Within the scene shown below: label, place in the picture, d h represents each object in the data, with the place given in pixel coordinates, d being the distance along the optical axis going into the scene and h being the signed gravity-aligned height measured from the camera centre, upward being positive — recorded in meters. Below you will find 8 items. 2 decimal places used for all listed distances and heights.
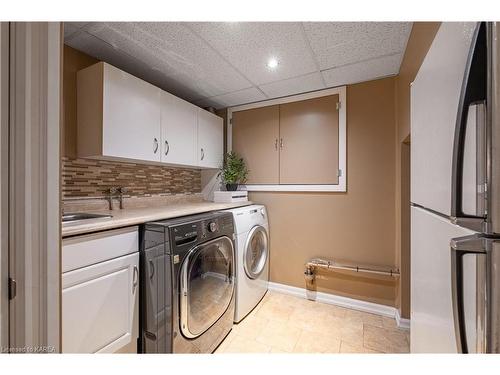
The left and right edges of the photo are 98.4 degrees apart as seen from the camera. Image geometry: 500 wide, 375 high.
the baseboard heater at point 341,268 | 1.98 -0.79
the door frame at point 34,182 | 0.54 +0.01
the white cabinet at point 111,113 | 1.46 +0.53
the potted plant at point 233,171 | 2.55 +0.19
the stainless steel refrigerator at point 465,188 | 0.40 +0.00
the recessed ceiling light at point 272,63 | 1.68 +0.99
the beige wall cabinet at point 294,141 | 2.23 +0.52
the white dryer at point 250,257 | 1.90 -0.70
